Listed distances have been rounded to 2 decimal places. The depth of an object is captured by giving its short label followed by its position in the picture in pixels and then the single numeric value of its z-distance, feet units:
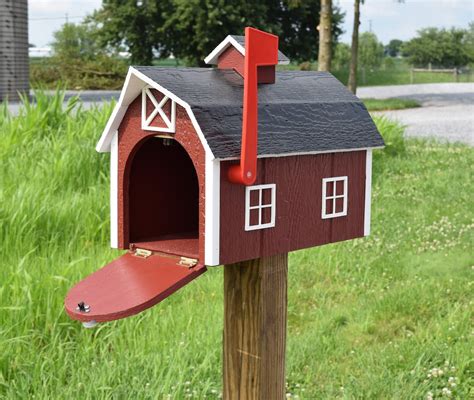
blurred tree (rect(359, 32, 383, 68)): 143.02
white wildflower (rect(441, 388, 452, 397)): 10.82
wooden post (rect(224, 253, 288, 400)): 7.10
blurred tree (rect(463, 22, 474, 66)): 163.74
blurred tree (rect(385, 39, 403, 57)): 242.17
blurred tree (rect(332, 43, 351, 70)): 132.35
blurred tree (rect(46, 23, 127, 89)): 89.26
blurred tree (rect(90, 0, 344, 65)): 90.67
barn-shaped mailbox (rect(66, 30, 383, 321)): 6.09
